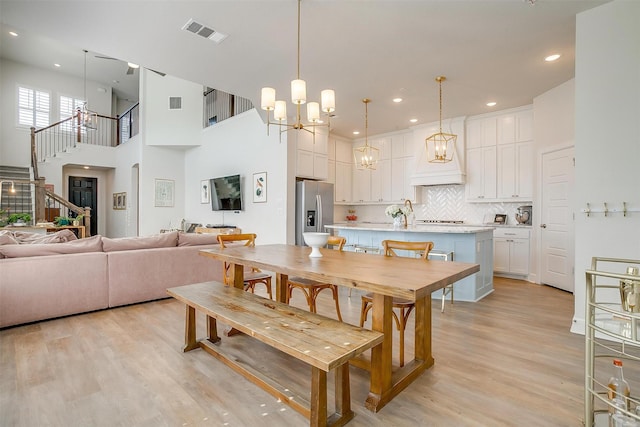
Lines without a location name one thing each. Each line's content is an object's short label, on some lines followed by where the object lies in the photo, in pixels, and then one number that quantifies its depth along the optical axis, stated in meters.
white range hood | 6.10
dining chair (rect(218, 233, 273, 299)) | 3.11
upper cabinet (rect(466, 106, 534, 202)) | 5.43
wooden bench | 1.48
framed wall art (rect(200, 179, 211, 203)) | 8.31
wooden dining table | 1.66
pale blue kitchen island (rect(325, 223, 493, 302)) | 4.00
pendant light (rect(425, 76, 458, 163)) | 6.21
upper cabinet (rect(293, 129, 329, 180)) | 6.19
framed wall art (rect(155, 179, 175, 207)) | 8.70
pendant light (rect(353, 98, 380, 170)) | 5.52
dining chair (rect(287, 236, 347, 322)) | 2.77
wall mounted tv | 7.05
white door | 4.50
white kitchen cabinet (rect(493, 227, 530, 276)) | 5.32
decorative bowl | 2.45
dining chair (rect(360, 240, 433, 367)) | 2.18
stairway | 7.61
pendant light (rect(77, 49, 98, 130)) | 7.51
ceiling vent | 3.13
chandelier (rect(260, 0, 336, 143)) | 2.75
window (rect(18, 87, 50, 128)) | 9.06
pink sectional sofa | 3.04
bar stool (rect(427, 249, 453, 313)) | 3.77
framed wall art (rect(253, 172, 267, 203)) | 6.44
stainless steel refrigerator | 6.08
